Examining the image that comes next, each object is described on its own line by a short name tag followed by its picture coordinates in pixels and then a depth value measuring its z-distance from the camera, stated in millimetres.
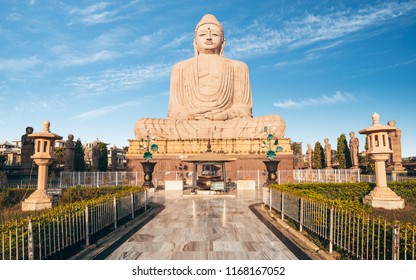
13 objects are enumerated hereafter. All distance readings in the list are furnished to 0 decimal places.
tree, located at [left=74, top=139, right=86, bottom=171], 29016
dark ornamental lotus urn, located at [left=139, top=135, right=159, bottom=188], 17875
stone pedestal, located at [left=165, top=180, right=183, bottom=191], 18078
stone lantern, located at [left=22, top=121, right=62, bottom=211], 10177
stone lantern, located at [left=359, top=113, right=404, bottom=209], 10130
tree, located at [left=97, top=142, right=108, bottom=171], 33838
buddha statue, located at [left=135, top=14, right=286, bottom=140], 25109
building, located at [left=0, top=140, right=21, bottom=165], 49831
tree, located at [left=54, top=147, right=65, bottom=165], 42922
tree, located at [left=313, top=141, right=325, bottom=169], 36644
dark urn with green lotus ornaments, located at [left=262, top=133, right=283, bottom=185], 16188
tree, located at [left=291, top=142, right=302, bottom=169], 50103
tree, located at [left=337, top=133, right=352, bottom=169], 31734
